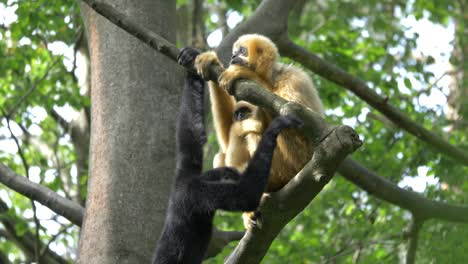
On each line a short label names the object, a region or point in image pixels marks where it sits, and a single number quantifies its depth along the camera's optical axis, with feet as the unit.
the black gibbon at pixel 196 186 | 33.96
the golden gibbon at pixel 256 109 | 41.01
